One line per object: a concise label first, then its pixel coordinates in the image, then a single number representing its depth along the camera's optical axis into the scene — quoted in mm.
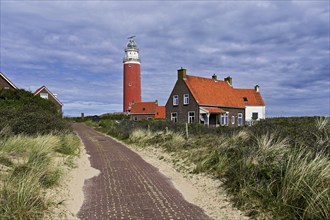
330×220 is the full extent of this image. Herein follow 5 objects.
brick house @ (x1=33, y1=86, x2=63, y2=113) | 47944
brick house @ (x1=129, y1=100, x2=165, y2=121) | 55381
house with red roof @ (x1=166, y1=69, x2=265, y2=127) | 32375
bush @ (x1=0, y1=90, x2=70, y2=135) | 13469
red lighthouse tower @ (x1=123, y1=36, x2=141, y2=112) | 56000
